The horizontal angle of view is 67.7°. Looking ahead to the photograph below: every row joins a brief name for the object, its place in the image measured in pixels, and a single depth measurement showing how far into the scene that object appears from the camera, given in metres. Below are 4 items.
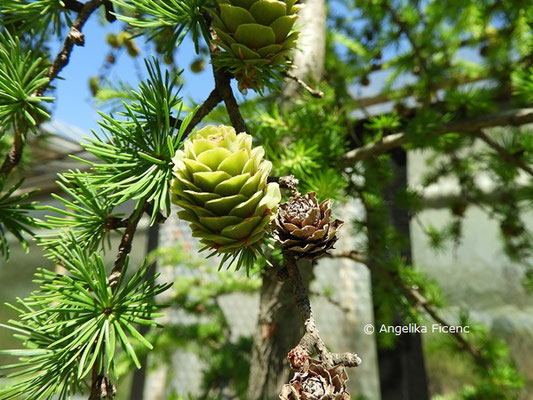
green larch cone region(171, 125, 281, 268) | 0.18
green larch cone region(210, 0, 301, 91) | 0.21
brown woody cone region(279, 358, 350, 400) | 0.14
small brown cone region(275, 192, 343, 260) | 0.18
